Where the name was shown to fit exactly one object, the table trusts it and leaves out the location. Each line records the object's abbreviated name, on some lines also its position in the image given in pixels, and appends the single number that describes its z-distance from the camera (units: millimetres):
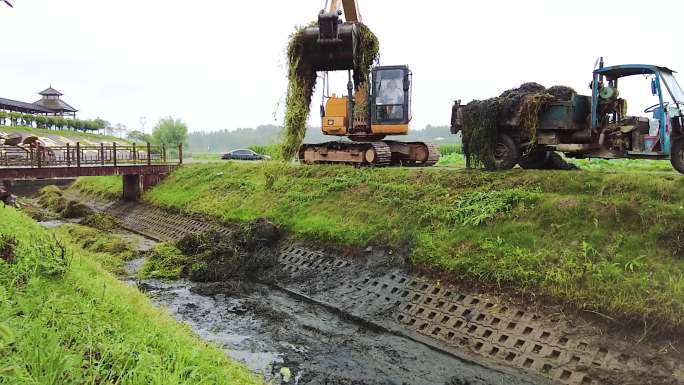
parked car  41031
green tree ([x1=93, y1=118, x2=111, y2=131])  65375
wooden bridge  18906
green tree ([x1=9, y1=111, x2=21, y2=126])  50053
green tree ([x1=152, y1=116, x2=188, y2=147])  63406
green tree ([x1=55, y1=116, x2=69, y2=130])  57869
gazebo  65438
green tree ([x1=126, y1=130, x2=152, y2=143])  87438
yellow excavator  14031
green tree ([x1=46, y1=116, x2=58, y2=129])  55906
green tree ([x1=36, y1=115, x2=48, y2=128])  54084
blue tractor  9391
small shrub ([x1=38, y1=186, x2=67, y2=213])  24139
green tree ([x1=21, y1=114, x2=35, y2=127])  52303
